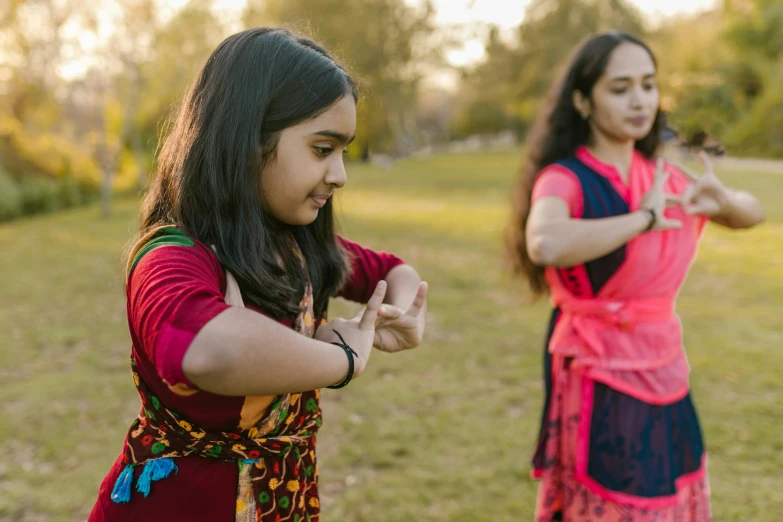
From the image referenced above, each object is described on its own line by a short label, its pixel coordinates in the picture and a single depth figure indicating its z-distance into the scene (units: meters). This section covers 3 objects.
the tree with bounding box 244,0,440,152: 27.08
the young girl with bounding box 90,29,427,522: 1.31
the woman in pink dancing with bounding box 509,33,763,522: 2.20
